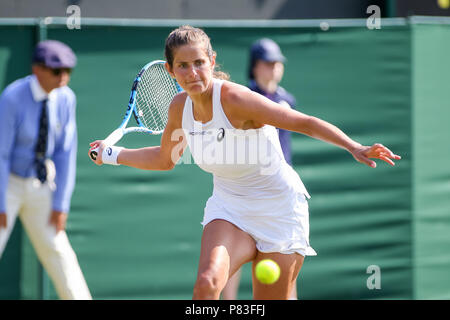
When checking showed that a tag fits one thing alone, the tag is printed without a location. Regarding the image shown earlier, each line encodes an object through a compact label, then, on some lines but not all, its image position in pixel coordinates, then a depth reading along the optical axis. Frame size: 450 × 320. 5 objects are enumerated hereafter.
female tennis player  6.23
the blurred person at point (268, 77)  9.83
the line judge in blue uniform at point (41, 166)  8.63
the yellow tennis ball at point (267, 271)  6.51
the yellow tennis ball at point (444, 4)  13.27
